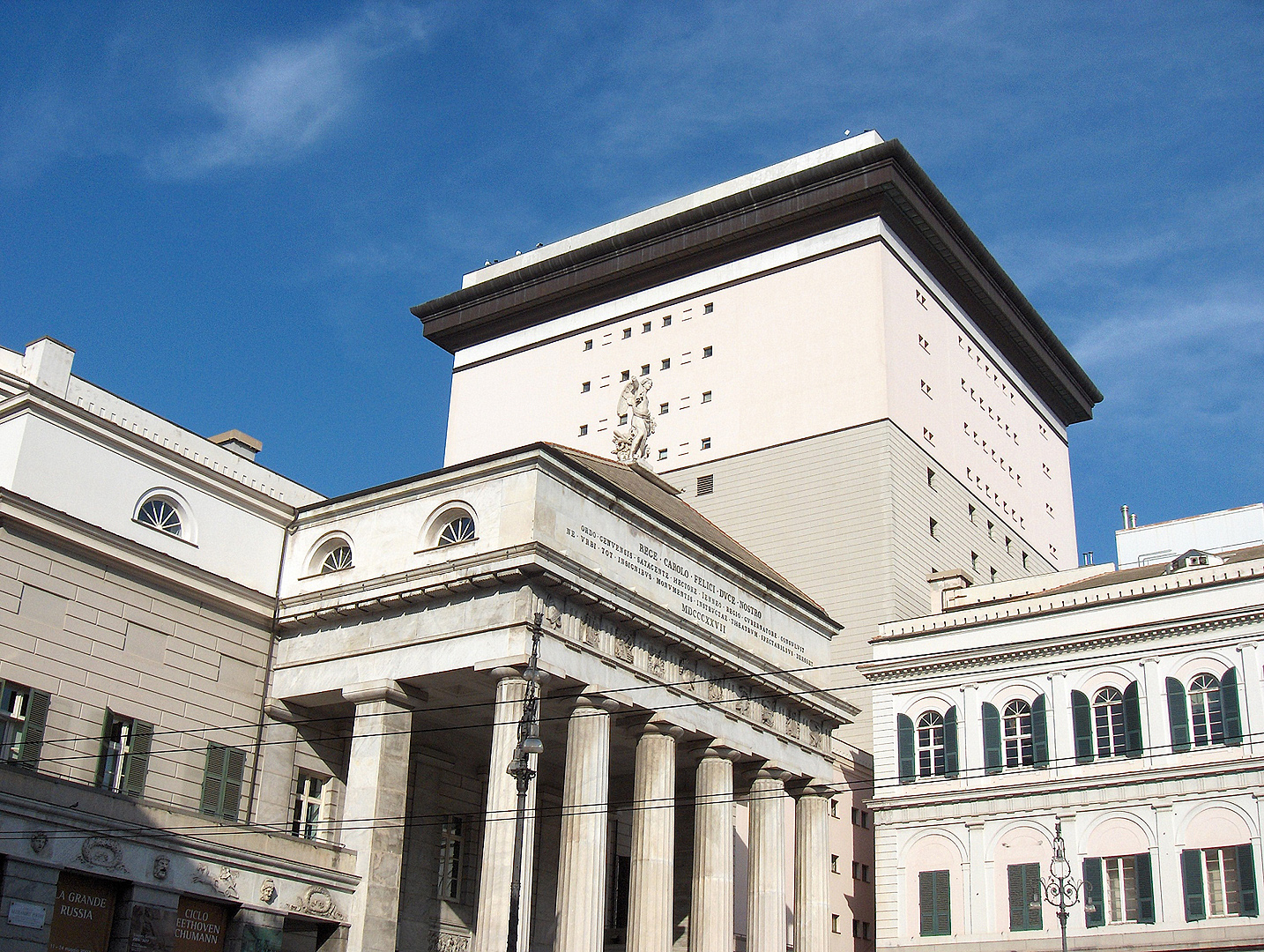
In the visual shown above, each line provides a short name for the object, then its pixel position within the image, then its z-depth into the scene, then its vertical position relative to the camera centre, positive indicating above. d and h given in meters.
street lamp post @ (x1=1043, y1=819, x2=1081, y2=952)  38.93 +3.89
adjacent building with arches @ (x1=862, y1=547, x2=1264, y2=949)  44.00 +8.10
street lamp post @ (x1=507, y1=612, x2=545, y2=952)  27.75 +4.27
